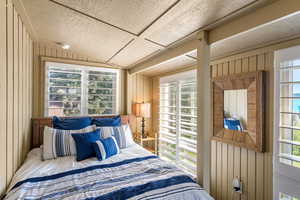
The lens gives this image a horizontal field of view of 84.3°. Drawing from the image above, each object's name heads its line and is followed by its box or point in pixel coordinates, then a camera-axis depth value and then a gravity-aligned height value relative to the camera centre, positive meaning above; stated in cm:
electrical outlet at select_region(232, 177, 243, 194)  208 -108
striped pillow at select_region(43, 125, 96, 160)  215 -59
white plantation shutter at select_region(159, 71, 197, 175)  280 -39
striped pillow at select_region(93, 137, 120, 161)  208 -63
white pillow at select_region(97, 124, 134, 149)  251 -53
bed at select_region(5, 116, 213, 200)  130 -74
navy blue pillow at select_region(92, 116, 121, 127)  273 -37
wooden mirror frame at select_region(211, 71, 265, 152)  188 -13
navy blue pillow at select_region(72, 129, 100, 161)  208 -59
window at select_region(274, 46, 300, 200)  160 -24
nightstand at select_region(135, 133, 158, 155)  345 -95
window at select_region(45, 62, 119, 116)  292 +18
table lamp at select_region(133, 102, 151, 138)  343 -21
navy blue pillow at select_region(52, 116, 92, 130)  249 -37
